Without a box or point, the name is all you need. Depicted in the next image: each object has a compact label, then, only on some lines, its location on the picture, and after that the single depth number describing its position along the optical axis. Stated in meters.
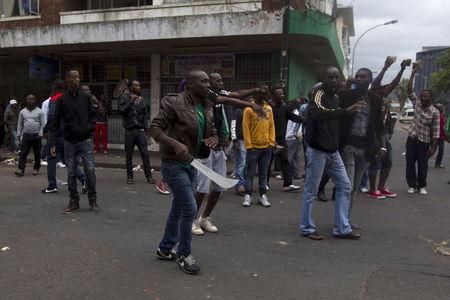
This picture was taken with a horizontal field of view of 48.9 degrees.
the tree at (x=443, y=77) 38.22
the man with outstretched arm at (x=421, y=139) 8.59
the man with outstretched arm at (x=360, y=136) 5.87
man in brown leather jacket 4.22
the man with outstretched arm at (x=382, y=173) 8.31
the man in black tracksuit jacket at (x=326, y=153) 5.39
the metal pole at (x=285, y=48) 10.37
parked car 60.14
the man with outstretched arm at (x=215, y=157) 5.24
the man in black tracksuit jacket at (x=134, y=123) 8.90
